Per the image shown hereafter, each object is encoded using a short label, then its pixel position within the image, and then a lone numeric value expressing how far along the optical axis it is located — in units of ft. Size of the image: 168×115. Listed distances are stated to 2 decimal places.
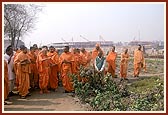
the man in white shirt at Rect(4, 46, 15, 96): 27.55
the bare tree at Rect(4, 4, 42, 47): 56.66
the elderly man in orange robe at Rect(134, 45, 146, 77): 42.93
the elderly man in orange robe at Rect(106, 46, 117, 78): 39.97
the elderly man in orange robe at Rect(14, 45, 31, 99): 27.66
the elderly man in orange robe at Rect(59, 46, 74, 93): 30.53
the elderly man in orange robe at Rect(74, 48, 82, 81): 31.52
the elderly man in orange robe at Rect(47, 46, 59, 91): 32.09
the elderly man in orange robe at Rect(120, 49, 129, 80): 40.60
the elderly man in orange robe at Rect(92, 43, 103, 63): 38.98
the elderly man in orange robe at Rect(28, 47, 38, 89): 31.17
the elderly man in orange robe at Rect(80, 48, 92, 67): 35.13
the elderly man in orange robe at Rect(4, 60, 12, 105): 25.23
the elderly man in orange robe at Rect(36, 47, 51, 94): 29.94
